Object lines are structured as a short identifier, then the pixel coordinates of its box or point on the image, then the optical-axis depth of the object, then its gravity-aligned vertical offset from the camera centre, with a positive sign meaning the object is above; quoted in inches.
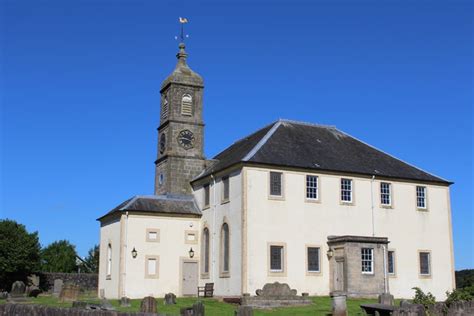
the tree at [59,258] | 3080.7 +75.8
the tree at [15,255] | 2194.9 +66.4
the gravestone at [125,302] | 1261.1 -55.0
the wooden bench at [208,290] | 1536.7 -38.2
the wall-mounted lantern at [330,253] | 1509.6 +46.0
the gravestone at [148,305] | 961.7 -46.1
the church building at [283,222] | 1465.3 +122.9
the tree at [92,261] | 3209.6 +64.6
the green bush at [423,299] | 924.0 -36.9
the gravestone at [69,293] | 1439.5 -42.0
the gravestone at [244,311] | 889.5 -50.6
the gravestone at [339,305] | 984.9 -47.6
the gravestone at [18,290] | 1544.5 -37.8
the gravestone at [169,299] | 1274.6 -50.1
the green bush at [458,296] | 944.3 -34.0
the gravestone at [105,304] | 994.9 -48.3
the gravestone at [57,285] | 1862.7 -33.1
